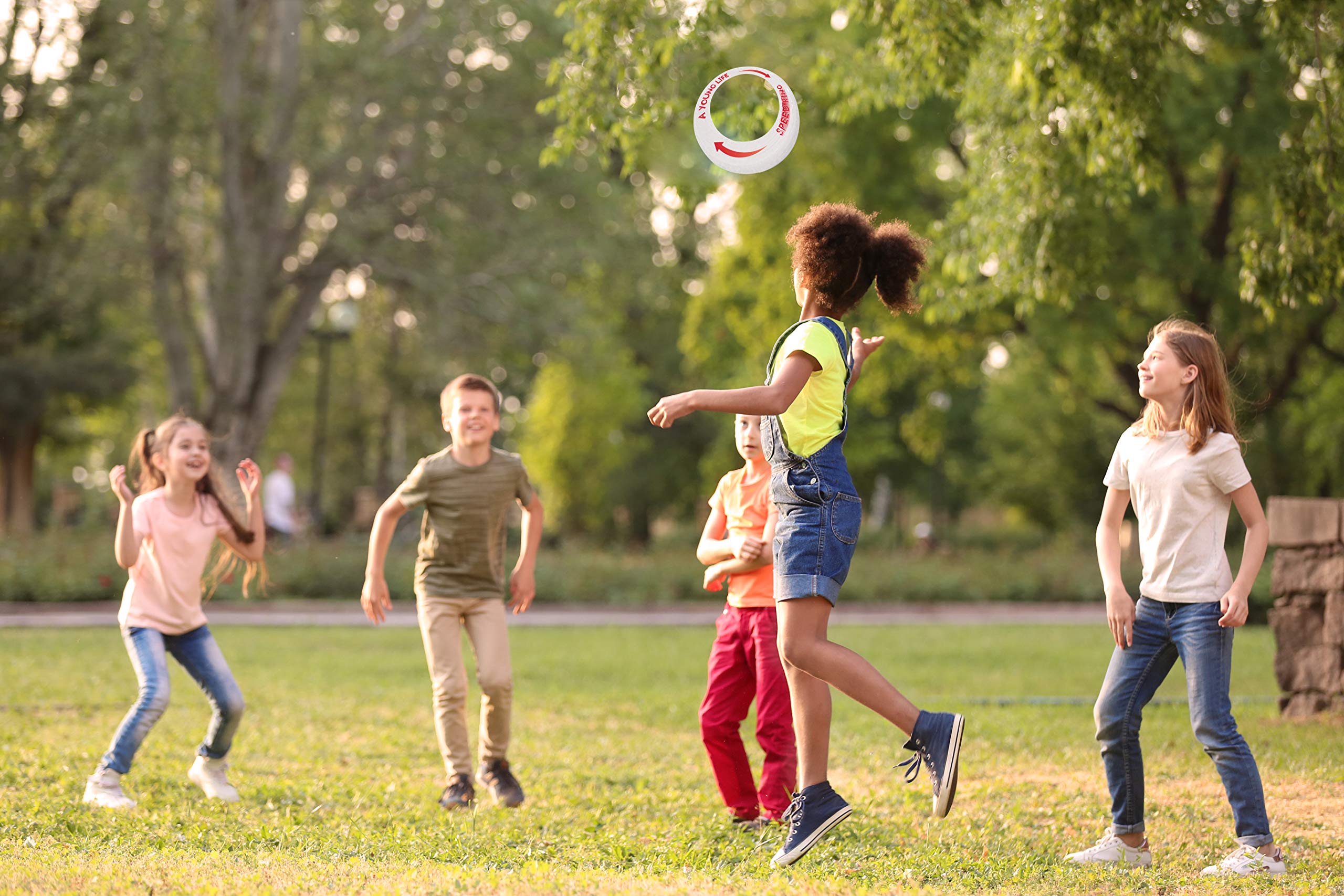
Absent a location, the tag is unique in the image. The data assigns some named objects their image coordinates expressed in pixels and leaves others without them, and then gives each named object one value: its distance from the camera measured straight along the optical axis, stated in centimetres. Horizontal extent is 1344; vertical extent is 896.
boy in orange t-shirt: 1047
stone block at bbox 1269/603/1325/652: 1680
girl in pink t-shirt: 1184
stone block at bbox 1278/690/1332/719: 1694
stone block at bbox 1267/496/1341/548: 1644
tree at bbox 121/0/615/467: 4275
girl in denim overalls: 881
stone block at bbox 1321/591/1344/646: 1633
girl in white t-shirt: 904
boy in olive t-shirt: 1202
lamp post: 4831
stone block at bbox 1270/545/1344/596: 1636
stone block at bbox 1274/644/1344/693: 1678
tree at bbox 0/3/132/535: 3997
